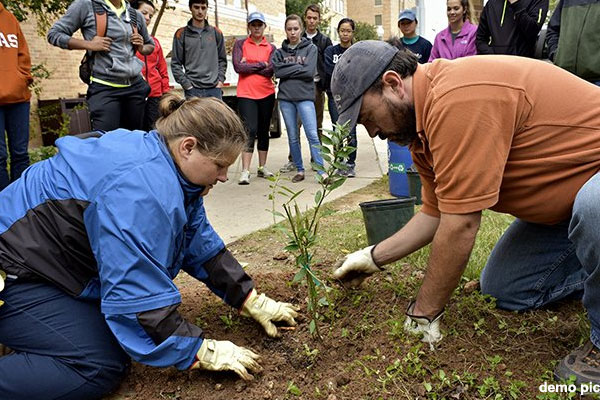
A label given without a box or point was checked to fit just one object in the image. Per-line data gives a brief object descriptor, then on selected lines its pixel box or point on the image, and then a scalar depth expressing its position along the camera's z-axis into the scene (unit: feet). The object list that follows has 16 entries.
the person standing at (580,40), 11.66
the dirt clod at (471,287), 8.98
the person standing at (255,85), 19.45
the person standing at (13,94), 12.82
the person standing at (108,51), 13.60
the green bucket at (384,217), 10.86
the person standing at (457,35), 16.83
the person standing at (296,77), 18.98
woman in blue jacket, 6.19
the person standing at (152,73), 19.27
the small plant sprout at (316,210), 6.41
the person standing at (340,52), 20.03
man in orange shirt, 5.91
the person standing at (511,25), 14.66
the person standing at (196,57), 19.38
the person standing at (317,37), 20.79
